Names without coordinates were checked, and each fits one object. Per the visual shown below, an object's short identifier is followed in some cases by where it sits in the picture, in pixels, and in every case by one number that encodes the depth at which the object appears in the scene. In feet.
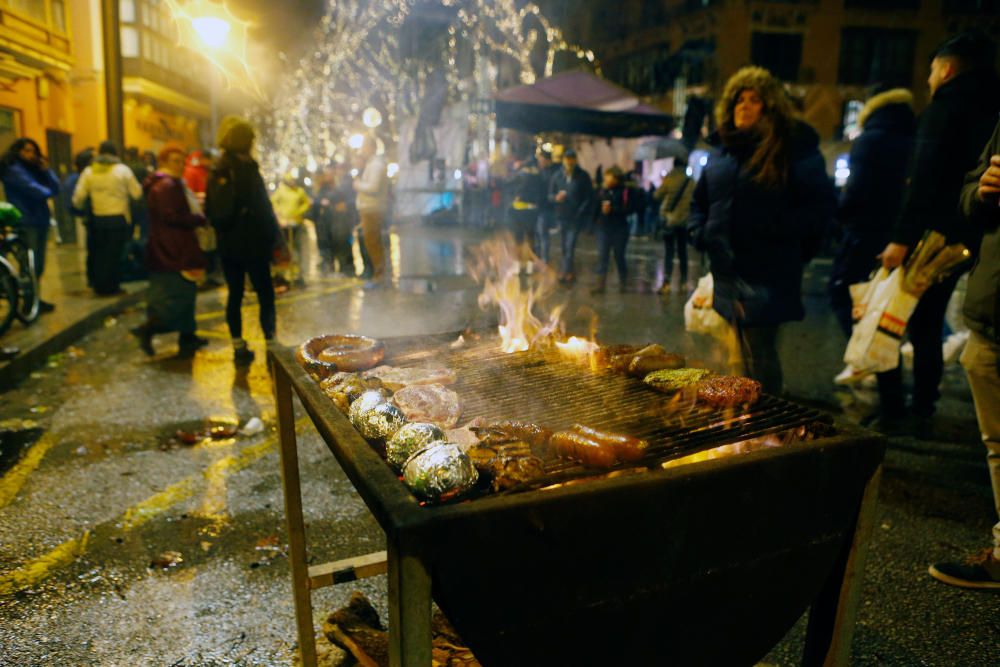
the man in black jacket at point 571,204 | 38.19
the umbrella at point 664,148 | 51.65
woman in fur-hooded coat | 11.91
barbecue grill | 4.41
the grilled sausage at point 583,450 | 5.48
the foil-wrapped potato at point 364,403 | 6.39
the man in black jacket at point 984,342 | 9.08
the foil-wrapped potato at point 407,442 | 5.67
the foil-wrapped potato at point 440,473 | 4.93
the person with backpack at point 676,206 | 35.19
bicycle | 24.07
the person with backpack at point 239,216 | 20.65
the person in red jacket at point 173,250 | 22.49
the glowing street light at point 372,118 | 53.24
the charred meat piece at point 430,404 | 6.78
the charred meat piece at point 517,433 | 6.15
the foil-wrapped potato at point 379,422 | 6.16
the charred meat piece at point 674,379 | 7.70
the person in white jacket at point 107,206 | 30.45
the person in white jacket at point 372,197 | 36.55
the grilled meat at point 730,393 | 7.05
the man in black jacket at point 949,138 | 12.71
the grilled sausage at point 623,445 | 5.50
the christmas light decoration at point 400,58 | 101.96
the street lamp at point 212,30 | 44.52
